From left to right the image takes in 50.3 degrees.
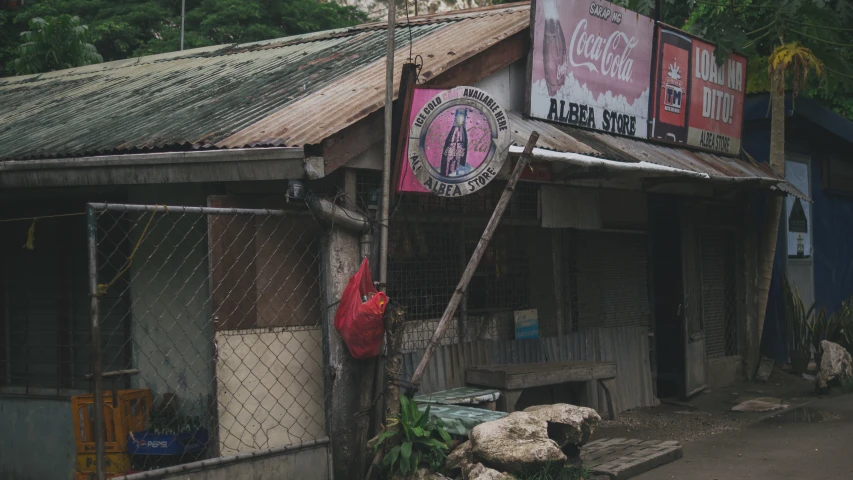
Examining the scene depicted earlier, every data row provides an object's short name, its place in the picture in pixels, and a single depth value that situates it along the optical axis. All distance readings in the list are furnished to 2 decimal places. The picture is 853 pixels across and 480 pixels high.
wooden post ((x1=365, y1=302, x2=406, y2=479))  6.21
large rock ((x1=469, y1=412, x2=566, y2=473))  6.13
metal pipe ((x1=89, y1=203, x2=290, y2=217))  5.07
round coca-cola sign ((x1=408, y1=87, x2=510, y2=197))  6.46
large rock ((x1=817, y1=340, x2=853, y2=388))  11.24
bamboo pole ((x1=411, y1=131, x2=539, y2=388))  6.42
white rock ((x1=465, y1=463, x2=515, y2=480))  6.01
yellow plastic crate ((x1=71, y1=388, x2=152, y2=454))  6.43
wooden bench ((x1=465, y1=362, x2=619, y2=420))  7.68
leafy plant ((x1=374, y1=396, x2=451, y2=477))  6.12
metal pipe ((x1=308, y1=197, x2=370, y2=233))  6.19
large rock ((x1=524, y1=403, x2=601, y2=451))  6.64
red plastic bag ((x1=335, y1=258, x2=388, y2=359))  6.12
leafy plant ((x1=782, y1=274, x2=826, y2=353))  12.77
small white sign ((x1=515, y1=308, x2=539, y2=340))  8.74
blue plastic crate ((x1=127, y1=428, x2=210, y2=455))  6.23
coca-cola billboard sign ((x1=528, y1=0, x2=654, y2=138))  8.41
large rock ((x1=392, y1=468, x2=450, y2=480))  6.10
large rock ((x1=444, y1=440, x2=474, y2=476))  6.25
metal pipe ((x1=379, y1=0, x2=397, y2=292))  6.31
